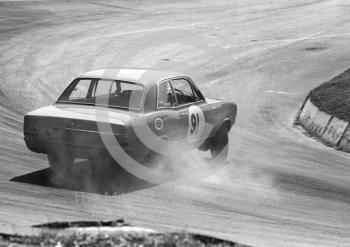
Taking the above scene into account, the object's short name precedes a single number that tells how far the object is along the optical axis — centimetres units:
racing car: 1983
